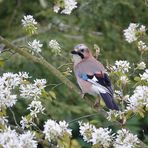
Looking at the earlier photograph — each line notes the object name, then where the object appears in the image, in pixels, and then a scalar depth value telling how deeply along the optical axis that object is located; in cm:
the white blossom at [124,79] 748
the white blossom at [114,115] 706
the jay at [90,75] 849
